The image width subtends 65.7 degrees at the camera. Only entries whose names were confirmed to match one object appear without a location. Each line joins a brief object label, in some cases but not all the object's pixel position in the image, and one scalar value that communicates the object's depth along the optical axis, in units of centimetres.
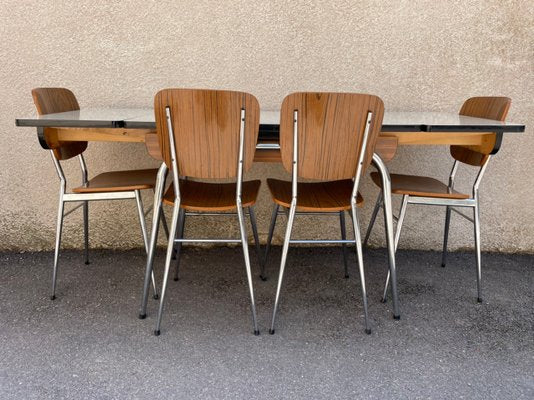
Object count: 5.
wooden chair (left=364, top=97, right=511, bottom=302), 197
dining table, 166
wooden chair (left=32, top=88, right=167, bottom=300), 195
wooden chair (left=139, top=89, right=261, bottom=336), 153
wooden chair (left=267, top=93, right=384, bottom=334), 155
